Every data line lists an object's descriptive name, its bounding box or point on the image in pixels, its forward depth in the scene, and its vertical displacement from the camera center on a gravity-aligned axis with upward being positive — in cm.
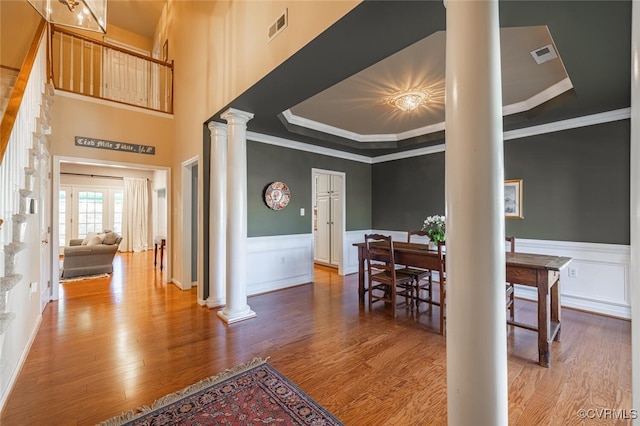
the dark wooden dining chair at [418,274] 360 -80
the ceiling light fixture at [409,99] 328 +134
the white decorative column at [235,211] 329 +2
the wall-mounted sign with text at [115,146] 429 +108
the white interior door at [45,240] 349 -35
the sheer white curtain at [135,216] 858 -9
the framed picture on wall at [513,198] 412 +20
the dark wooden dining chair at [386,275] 338 -79
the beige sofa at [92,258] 502 -81
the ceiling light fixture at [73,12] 224 +164
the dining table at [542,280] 231 -60
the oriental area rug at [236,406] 171 -126
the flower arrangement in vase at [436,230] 318 -21
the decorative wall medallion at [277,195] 448 +28
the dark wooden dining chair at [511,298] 290 -91
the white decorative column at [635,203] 80 +2
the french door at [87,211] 785 +7
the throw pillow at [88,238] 628 -57
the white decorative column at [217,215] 361 -3
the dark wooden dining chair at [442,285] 293 -75
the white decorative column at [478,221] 116 -4
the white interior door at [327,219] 601 -16
